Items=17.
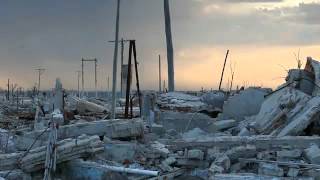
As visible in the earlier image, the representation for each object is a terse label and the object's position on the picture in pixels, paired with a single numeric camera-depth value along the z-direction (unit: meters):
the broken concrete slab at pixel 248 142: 9.80
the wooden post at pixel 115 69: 14.79
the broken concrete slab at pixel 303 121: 10.53
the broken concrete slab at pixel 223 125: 13.60
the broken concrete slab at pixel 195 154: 9.62
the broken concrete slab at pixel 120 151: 9.91
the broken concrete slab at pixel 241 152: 9.39
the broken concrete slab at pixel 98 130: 10.57
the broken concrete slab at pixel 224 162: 8.96
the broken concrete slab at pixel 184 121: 13.70
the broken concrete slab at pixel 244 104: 15.25
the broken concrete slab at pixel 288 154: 9.28
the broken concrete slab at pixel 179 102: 16.30
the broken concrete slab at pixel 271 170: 8.55
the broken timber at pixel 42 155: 8.60
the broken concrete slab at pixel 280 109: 11.54
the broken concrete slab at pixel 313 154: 8.89
